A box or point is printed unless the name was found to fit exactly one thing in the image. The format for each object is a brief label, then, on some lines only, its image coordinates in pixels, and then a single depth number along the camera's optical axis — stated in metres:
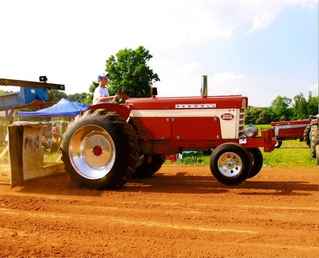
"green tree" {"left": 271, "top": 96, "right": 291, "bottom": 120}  56.66
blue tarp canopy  18.67
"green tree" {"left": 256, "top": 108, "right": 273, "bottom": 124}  43.03
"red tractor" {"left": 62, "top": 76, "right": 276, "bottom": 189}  8.41
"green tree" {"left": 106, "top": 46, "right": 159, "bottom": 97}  35.84
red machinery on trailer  21.89
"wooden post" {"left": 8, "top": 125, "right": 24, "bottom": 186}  8.66
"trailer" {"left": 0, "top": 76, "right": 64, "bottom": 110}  18.02
